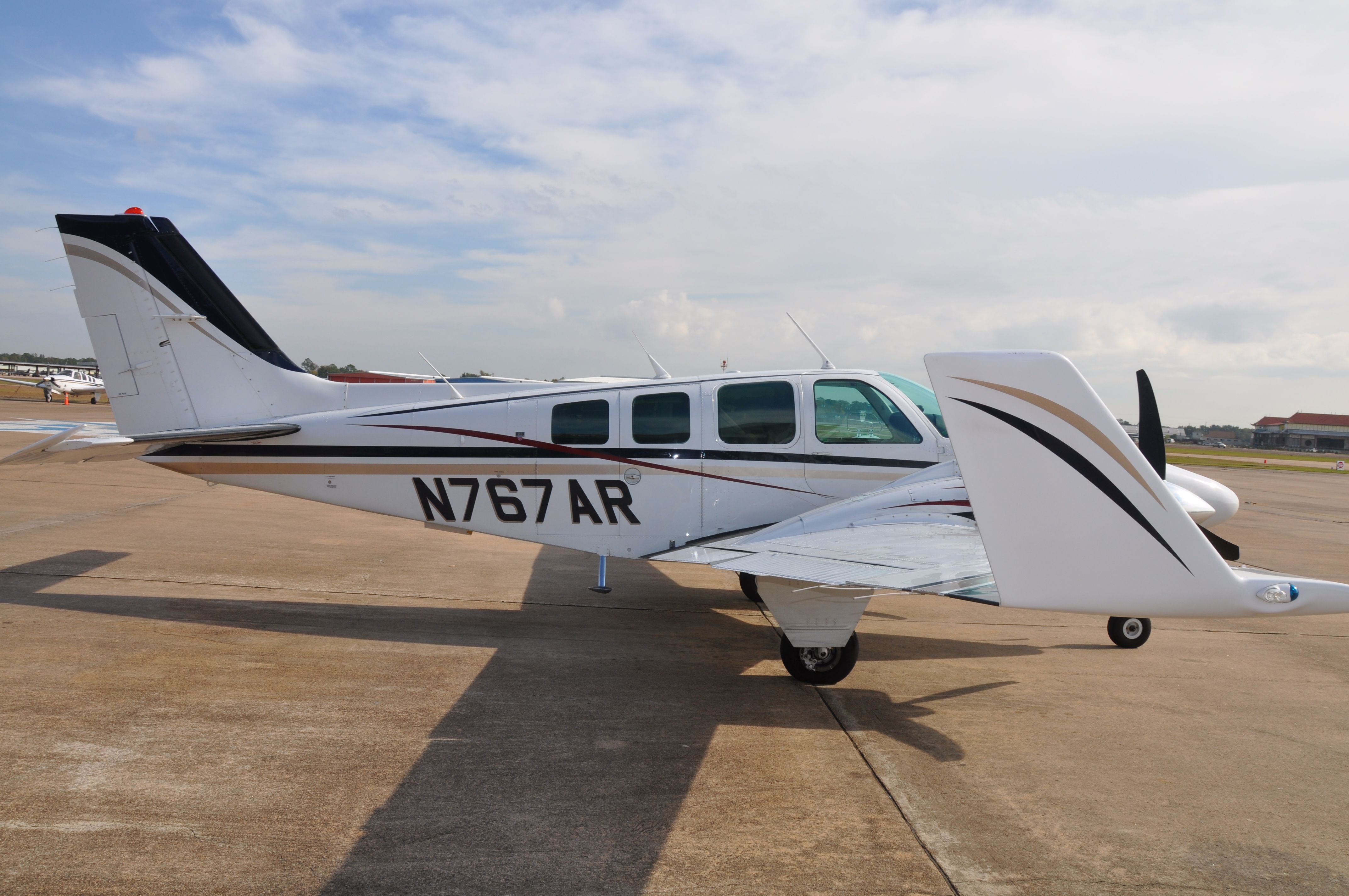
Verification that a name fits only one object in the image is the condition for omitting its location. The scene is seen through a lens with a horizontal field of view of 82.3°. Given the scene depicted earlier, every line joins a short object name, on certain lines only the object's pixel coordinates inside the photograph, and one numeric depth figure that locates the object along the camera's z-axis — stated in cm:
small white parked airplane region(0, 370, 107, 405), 4947
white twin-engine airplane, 589
